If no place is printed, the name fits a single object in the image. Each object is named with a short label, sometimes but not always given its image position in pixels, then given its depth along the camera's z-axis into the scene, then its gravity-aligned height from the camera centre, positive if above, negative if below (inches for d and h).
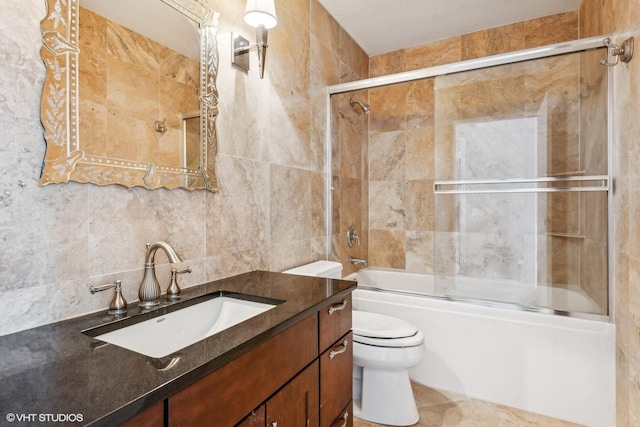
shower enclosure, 76.2 +10.1
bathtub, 67.9 -32.4
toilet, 67.4 -32.8
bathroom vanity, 22.0 -12.0
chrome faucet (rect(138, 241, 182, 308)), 42.0 -9.1
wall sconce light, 57.7 +33.0
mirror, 36.7 +15.8
